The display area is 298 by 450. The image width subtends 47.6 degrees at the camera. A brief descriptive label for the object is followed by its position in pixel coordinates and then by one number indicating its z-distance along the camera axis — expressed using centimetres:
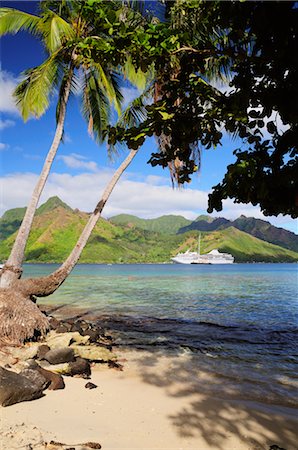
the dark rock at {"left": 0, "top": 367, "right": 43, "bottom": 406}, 520
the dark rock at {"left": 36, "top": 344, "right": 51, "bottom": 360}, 815
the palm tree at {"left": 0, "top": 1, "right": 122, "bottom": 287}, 1181
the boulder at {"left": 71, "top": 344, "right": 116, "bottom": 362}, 877
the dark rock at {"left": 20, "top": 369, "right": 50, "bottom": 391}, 589
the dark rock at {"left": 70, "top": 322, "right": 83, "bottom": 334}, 1169
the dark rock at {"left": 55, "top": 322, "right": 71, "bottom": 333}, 1098
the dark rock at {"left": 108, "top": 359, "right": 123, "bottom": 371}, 841
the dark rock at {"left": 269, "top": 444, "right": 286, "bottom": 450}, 448
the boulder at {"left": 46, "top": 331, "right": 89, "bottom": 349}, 912
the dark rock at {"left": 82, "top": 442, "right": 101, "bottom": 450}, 422
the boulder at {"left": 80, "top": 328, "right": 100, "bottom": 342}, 1092
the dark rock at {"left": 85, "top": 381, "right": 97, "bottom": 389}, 663
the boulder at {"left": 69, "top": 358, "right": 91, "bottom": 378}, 736
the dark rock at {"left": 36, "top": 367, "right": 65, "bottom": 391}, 623
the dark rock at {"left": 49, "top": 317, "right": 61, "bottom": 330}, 1197
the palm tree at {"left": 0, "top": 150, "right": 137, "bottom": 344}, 939
